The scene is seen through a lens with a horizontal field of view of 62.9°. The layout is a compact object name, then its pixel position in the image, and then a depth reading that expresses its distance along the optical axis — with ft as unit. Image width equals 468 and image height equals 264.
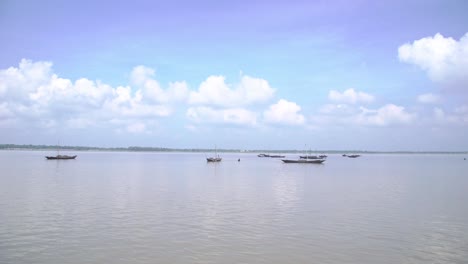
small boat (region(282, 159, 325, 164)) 374.22
